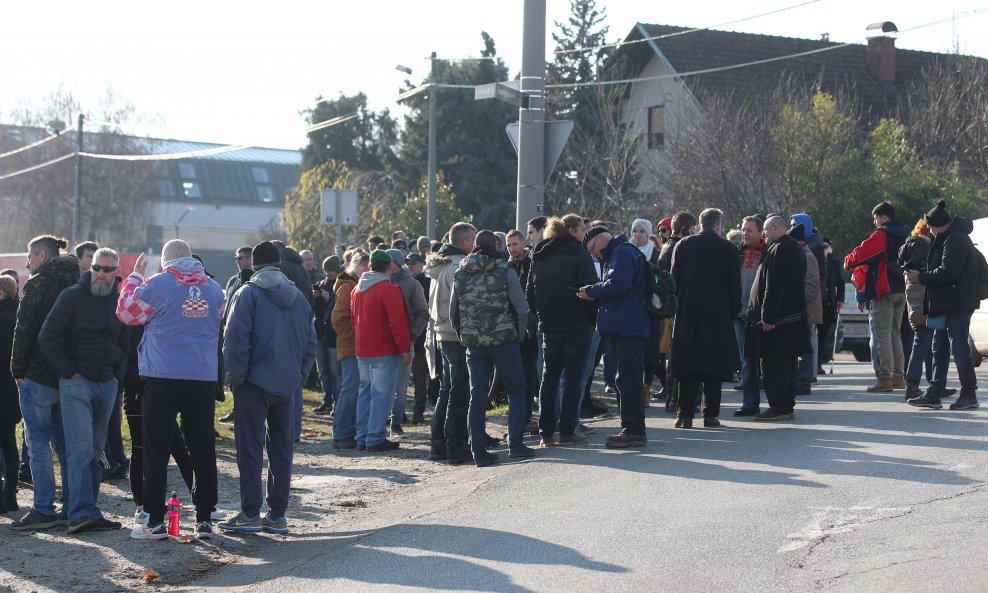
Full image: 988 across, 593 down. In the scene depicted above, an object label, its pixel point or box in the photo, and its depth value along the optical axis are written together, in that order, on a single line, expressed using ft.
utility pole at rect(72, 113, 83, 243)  164.86
